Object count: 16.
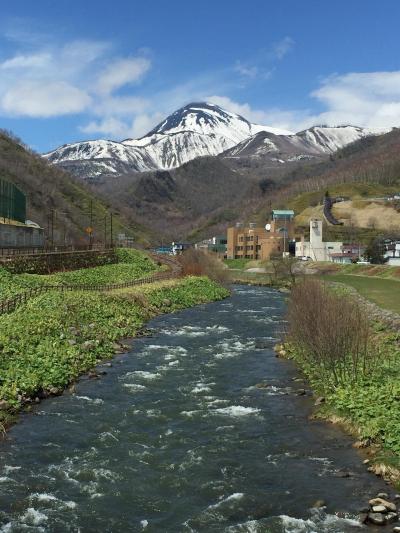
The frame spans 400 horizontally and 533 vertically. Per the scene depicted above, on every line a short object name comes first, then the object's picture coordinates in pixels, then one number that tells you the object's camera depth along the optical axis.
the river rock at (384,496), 15.91
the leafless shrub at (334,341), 25.74
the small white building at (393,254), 120.94
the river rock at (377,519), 14.57
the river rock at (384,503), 15.13
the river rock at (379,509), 15.01
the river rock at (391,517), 14.65
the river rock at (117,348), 36.50
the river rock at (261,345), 37.88
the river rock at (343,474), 17.44
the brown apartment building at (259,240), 164.38
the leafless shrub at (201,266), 91.69
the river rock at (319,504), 15.57
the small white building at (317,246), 158.12
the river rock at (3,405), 22.91
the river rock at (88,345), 34.22
